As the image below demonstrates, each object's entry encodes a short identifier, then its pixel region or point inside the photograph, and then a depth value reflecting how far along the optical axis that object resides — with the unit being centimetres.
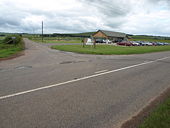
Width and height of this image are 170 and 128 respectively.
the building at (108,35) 7625
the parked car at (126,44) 4732
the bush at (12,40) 3209
